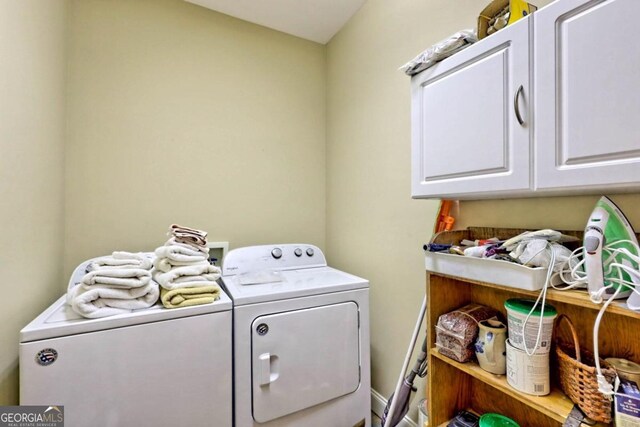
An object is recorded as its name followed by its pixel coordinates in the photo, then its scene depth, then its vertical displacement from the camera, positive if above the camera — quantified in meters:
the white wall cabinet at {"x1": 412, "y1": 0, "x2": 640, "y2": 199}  0.67 +0.30
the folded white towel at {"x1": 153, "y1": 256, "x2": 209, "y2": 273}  1.34 -0.24
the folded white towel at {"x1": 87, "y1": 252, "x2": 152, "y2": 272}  1.24 -0.21
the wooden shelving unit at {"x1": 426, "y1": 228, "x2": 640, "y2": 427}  0.86 -0.55
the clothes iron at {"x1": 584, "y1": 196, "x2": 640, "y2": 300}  0.71 -0.10
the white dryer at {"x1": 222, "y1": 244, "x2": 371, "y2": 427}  1.36 -0.69
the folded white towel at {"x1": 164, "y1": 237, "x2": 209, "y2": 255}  1.39 -0.16
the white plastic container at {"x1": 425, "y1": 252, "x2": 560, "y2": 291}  0.82 -0.19
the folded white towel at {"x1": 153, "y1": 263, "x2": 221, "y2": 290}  1.28 -0.29
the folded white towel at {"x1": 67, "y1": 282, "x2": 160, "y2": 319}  1.12 -0.35
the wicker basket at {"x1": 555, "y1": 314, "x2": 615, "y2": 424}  0.75 -0.47
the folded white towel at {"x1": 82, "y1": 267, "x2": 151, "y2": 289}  1.17 -0.27
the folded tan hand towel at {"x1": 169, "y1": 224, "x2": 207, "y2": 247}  1.43 -0.11
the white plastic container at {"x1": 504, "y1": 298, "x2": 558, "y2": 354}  0.89 -0.36
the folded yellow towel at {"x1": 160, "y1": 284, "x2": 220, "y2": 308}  1.25 -0.37
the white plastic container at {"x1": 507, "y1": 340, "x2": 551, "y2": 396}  0.88 -0.50
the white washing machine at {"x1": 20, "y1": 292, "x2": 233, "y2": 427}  1.03 -0.60
